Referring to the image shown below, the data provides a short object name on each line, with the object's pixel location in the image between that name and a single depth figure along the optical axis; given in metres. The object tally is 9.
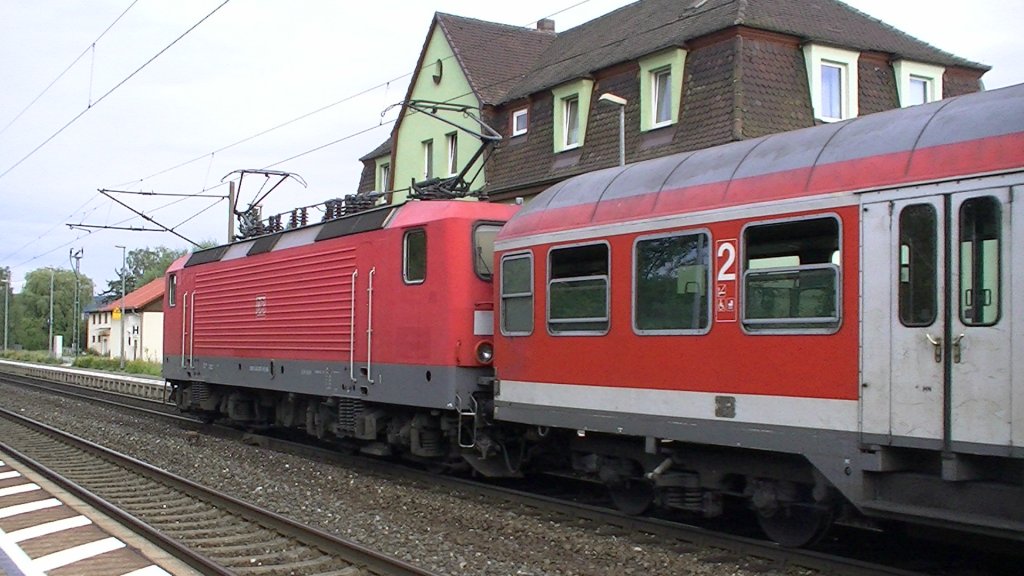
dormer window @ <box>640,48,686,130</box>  22.25
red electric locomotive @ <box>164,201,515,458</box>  11.70
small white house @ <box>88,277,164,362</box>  67.19
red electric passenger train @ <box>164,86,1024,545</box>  6.50
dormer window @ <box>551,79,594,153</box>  25.09
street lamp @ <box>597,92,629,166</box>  18.58
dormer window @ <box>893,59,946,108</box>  23.14
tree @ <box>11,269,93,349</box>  100.75
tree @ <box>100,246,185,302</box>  123.94
